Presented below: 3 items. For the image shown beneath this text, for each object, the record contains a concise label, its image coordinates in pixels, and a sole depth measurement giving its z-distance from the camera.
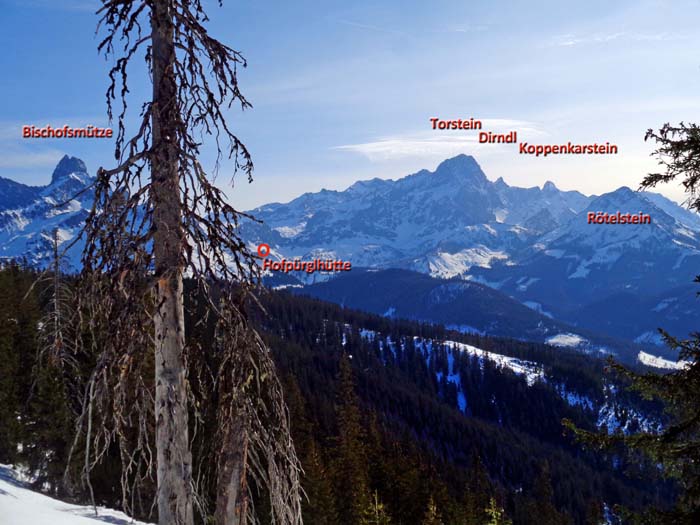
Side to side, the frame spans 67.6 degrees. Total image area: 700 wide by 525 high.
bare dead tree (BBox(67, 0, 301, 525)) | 5.82
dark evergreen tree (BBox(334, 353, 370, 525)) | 43.33
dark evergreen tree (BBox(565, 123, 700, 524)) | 10.26
